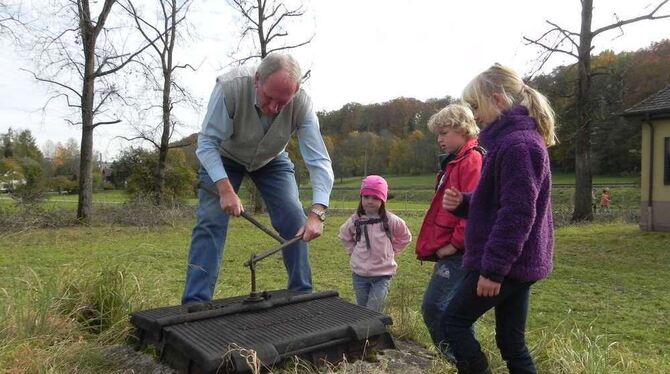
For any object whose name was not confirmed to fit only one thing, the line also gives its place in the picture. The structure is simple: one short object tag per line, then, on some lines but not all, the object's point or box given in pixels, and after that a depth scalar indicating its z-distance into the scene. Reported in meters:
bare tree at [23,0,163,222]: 15.77
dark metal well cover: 2.35
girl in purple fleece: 2.34
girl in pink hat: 4.27
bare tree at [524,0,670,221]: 17.84
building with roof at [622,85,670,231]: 14.66
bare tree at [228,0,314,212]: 21.12
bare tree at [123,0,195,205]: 20.48
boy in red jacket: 3.24
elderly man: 3.18
